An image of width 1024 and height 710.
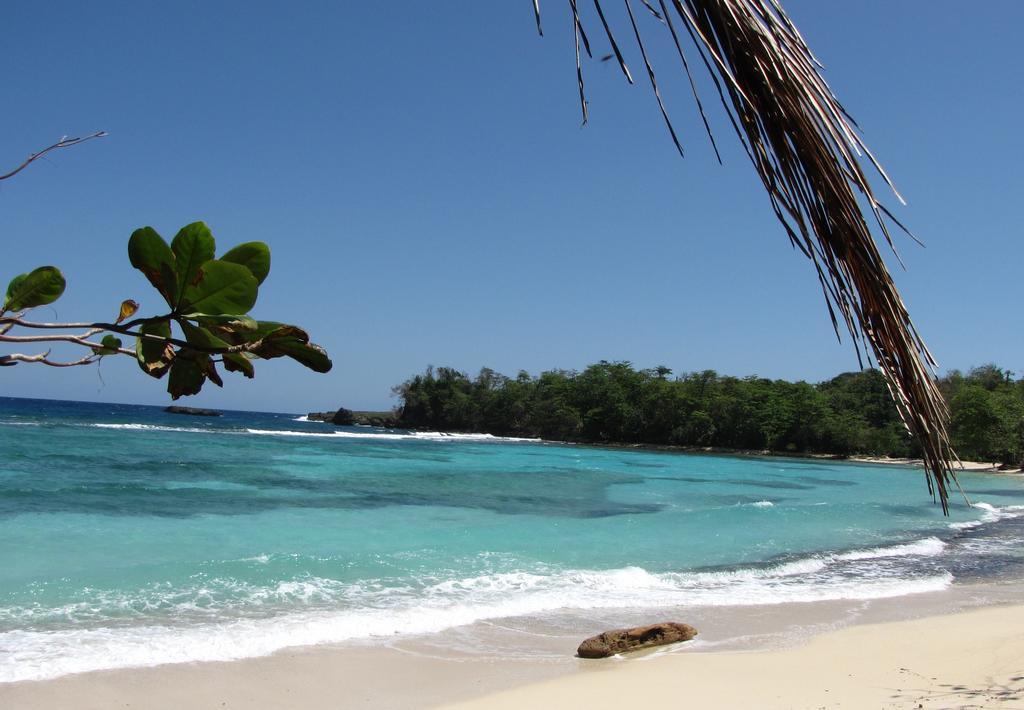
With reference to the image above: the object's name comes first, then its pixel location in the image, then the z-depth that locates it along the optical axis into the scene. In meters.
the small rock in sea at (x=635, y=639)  5.54
